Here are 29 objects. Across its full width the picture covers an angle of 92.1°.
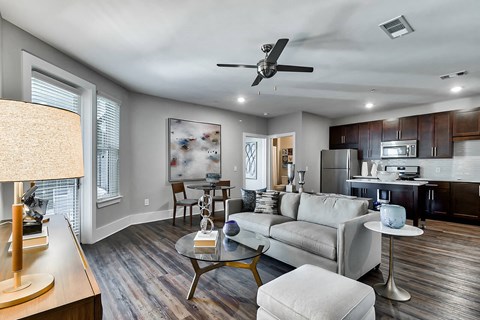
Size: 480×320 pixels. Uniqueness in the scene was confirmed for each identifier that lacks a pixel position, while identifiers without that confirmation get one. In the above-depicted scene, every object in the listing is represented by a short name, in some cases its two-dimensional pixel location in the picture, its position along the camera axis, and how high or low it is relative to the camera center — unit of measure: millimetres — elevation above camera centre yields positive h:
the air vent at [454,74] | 3381 +1238
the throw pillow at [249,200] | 3564 -650
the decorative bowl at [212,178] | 4406 -380
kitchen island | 4324 -651
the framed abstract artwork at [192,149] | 4945 +203
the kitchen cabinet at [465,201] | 4469 -865
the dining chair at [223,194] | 4862 -759
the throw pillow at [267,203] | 3328 -653
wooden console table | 765 -499
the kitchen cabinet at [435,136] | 4903 +473
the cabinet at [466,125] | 4578 +657
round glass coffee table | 1935 -828
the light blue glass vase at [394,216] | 2049 -528
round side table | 1981 -1150
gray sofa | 2209 -822
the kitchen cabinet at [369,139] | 5898 +470
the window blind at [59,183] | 2697 -310
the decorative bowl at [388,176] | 4801 -391
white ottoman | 1300 -842
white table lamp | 734 +16
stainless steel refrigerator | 5961 -299
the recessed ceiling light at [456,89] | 4127 +1230
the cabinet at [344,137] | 6348 +595
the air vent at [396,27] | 2176 +1280
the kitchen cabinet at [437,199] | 4809 -902
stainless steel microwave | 5324 +195
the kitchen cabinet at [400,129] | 5363 +685
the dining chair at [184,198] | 4336 -814
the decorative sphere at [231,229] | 2344 -729
